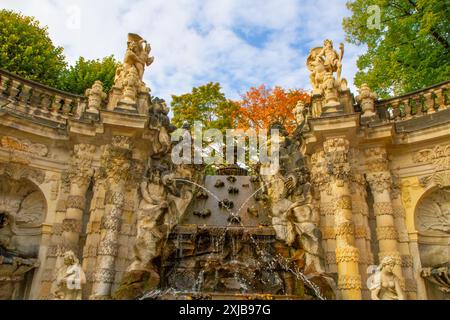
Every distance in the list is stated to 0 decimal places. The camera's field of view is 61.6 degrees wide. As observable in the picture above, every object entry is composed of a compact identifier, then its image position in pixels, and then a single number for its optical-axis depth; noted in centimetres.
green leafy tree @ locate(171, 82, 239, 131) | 2568
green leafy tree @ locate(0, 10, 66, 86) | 1911
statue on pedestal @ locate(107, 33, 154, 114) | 1099
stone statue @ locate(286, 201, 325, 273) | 920
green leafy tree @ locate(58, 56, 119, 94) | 2117
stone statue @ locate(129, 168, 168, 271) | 905
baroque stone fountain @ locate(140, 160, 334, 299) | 897
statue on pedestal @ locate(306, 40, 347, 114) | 1126
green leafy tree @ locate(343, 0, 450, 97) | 1436
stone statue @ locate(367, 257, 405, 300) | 796
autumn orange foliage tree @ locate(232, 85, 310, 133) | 2514
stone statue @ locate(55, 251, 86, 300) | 792
